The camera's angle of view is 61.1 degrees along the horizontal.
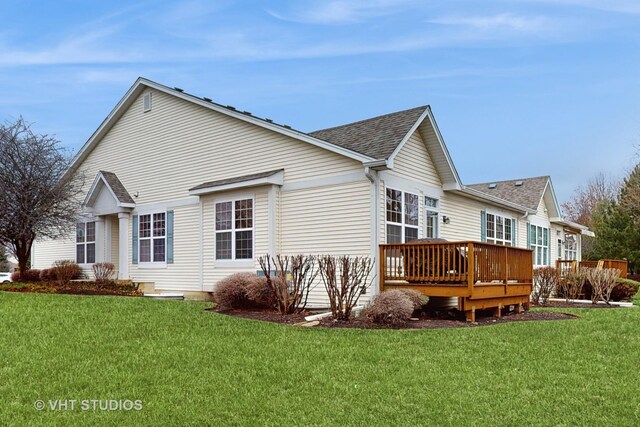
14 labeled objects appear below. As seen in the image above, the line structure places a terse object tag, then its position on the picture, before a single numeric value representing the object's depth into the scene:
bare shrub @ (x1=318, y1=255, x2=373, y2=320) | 10.23
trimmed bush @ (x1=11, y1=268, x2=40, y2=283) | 19.09
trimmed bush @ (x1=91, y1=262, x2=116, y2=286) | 17.61
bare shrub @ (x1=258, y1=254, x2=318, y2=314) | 10.98
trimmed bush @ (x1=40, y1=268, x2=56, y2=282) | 18.99
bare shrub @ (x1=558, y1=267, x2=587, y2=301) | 16.94
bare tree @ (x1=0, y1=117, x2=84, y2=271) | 16.73
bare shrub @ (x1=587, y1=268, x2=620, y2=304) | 15.77
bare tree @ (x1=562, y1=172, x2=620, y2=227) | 47.56
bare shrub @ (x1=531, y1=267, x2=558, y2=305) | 15.91
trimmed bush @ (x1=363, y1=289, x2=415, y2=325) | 9.63
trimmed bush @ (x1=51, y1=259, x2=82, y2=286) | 17.24
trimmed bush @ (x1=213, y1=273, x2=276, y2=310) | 11.48
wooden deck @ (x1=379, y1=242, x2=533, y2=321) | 10.77
